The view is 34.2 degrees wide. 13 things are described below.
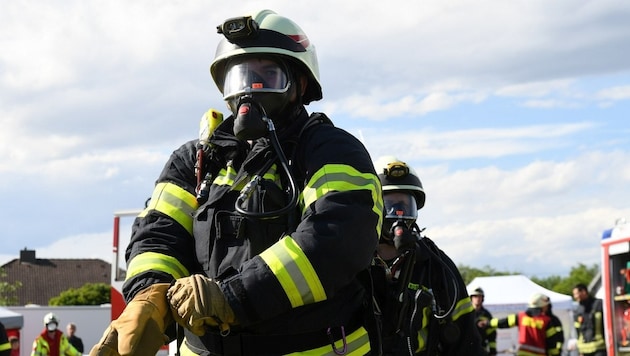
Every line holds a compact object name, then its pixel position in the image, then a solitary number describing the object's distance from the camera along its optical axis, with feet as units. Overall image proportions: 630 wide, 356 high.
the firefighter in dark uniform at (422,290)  20.21
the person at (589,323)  49.75
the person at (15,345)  57.58
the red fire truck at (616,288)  37.93
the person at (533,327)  49.85
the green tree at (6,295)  148.56
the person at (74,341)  65.82
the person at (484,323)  51.26
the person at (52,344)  56.34
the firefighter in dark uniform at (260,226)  11.34
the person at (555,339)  49.75
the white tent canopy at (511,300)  72.64
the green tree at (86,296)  152.56
